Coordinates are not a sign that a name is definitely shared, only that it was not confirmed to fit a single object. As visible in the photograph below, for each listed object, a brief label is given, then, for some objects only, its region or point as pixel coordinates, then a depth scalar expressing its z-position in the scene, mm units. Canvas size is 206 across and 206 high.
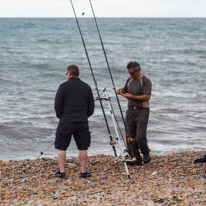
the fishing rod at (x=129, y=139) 13873
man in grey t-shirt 13963
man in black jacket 12820
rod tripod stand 13141
